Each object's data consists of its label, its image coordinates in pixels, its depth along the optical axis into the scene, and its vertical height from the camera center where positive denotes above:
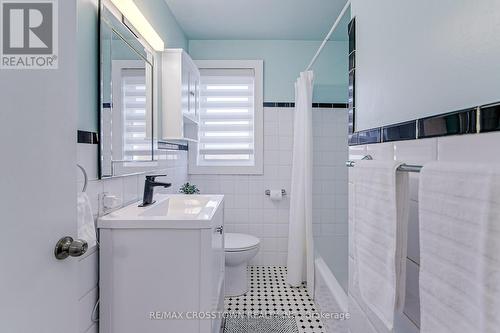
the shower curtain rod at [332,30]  1.77 +0.97
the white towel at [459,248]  0.48 -0.16
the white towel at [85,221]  1.02 -0.21
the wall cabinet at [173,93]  2.10 +0.52
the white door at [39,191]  0.59 -0.06
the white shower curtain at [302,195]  2.51 -0.28
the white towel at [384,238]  0.80 -0.22
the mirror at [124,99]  1.34 +0.36
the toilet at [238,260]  2.27 -0.77
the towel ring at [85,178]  1.07 -0.05
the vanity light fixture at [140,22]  1.51 +0.84
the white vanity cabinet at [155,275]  1.22 -0.48
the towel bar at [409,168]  0.72 -0.01
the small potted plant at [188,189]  2.51 -0.23
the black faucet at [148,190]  1.64 -0.15
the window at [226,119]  3.08 +0.49
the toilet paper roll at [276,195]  2.96 -0.32
